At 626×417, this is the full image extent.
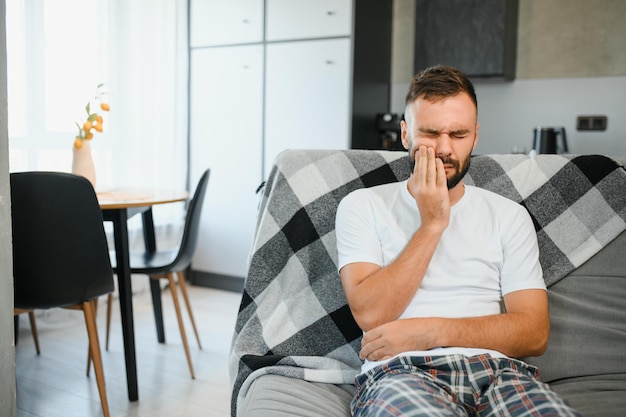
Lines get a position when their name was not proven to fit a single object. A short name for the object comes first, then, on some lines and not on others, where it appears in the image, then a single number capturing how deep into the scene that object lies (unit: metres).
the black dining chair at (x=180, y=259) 2.66
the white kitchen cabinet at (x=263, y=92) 3.72
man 1.31
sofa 1.56
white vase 2.76
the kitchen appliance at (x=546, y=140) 3.52
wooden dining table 2.43
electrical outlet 3.61
